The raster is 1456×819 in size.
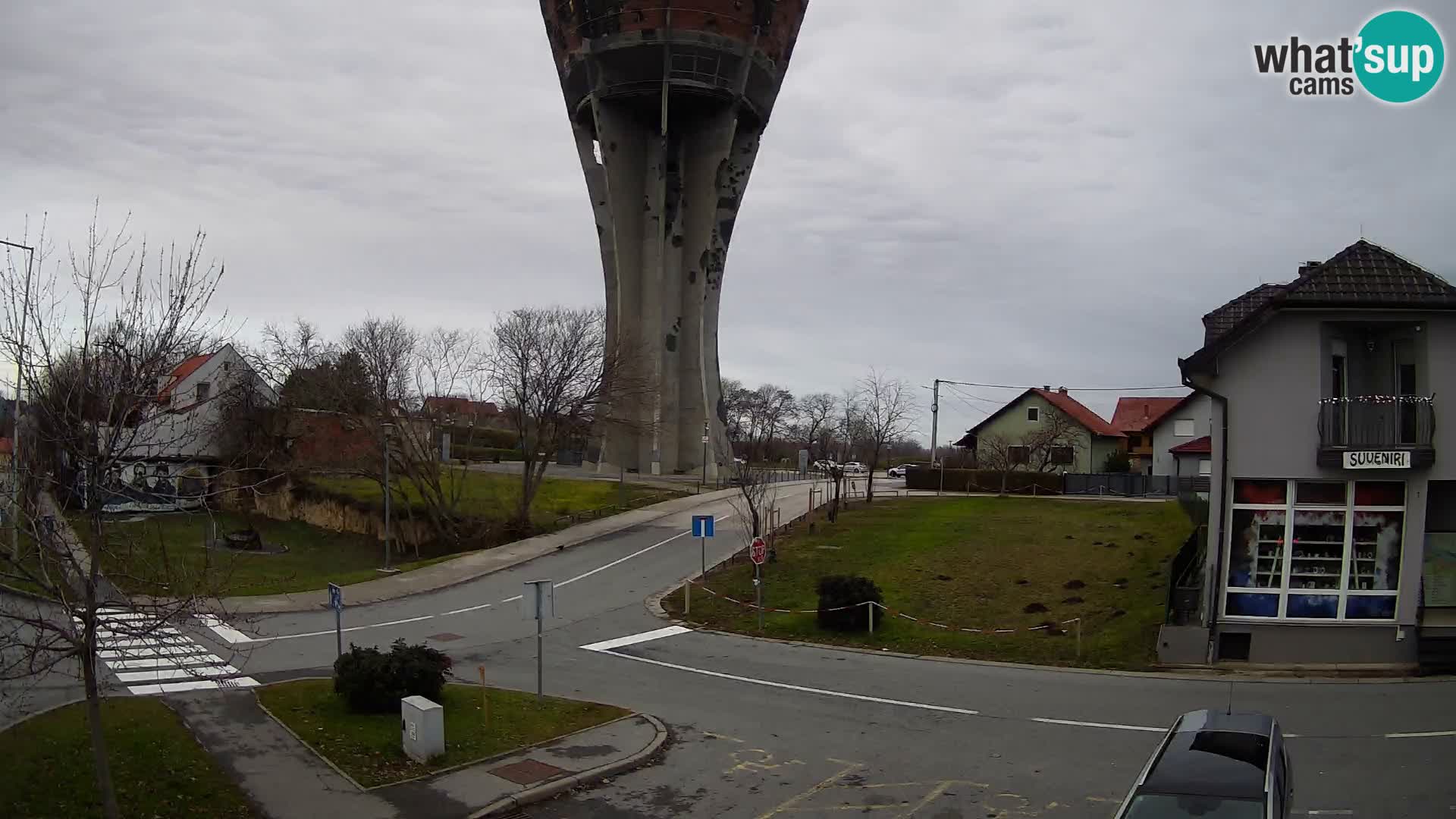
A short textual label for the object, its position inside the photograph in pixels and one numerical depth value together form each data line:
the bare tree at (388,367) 42.78
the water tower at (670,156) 56.50
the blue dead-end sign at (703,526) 26.29
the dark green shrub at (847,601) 23.11
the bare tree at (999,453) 64.56
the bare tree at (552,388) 43.31
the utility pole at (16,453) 9.47
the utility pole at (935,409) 64.00
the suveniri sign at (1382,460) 18.12
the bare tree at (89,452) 9.17
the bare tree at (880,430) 47.06
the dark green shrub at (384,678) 14.56
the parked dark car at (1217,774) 8.32
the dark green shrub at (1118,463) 67.06
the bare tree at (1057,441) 67.19
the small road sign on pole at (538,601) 15.65
